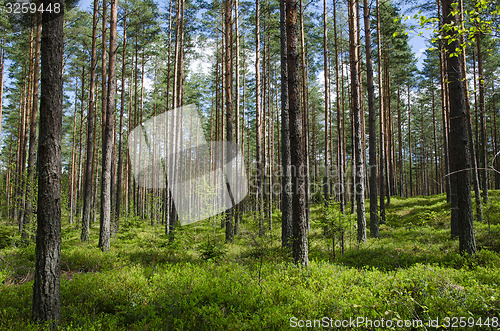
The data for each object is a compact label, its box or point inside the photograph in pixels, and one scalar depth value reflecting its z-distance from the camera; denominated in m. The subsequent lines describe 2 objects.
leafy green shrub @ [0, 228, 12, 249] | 11.11
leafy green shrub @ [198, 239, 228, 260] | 8.09
